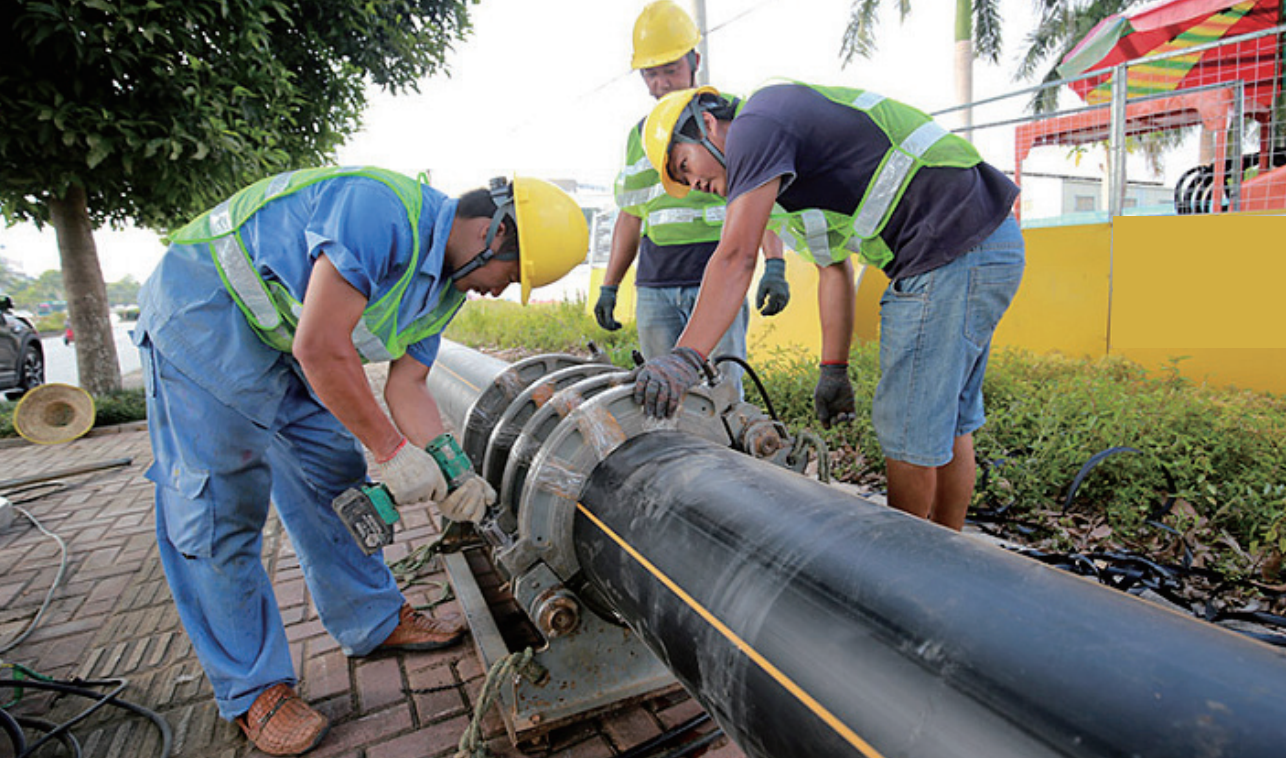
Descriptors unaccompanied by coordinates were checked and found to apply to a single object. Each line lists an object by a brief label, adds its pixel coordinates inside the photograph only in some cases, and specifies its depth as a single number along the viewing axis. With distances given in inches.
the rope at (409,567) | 115.1
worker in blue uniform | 66.1
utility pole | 357.4
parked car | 302.4
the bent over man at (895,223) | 73.1
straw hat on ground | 224.2
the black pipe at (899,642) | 26.3
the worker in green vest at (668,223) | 118.8
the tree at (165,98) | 175.2
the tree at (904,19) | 565.9
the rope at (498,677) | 66.1
